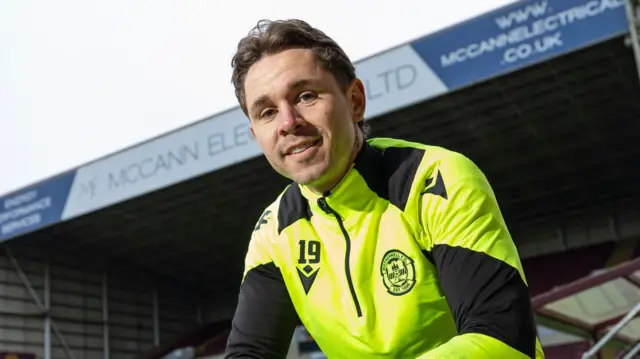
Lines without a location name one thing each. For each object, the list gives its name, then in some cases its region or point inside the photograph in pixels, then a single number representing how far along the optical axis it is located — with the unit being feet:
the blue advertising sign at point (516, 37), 29.76
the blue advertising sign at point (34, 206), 44.80
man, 4.66
